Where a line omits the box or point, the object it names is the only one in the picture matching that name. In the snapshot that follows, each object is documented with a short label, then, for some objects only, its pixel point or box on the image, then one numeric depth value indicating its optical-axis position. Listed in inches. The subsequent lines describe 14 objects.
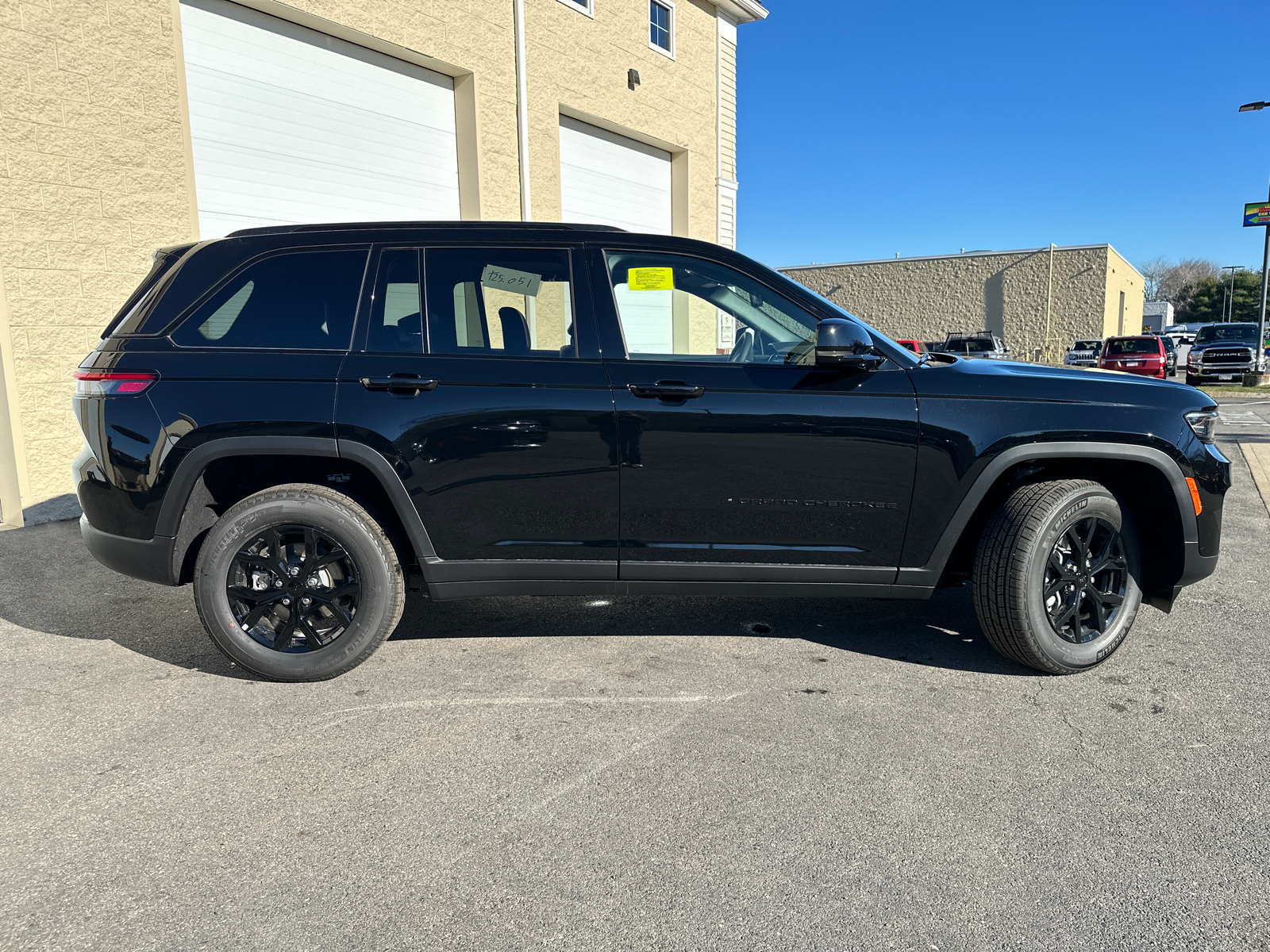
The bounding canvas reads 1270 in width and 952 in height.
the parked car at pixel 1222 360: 1041.5
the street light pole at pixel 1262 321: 884.0
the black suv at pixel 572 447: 136.4
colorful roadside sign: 940.0
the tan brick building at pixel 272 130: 261.6
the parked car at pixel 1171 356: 1344.4
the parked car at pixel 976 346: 1181.7
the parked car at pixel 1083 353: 1314.0
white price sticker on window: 146.5
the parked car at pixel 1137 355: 1011.3
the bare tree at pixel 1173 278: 4015.8
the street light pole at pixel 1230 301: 3152.1
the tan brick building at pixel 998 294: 1657.2
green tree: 3164.4
